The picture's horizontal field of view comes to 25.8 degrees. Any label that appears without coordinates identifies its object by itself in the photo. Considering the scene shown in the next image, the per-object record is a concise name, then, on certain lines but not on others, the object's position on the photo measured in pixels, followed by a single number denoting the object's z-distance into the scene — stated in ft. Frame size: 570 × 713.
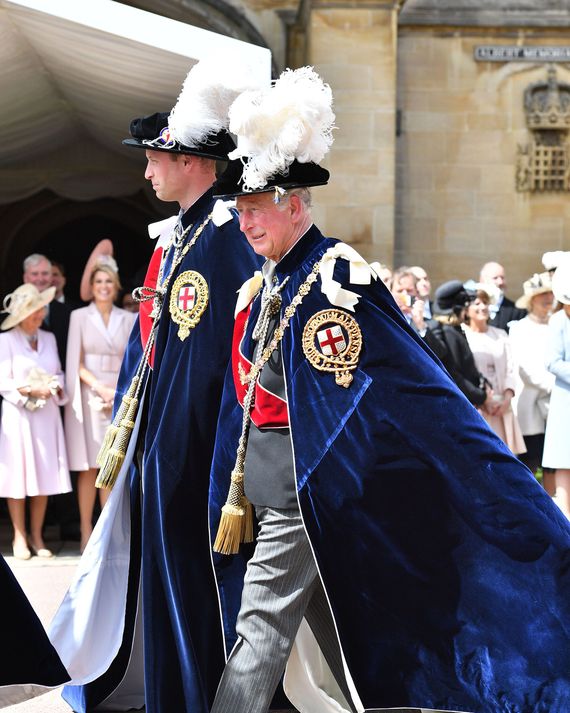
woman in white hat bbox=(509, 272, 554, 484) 26.78
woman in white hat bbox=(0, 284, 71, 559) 24.45
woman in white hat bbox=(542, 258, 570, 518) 24.07
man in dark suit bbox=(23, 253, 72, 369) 26.09
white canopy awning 21.63
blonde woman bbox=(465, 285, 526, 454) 25.73
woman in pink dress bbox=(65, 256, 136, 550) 25.23
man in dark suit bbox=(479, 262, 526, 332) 30.22
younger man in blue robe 12.57
